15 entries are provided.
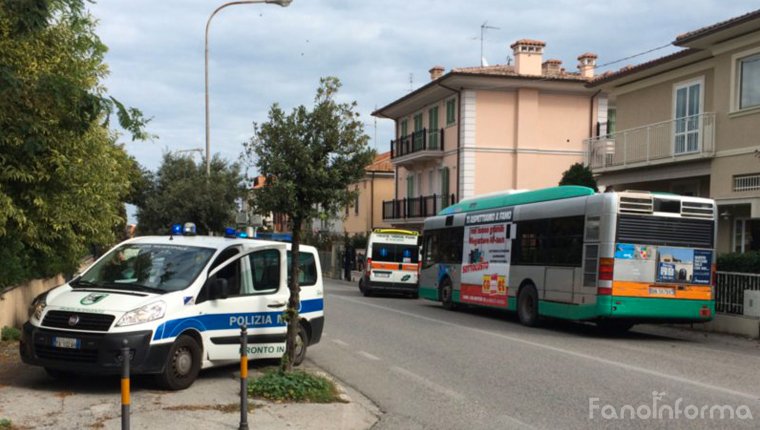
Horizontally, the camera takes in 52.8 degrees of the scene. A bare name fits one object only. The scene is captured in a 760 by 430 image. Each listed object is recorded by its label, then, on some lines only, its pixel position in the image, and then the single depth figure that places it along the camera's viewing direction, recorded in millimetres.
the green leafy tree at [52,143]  7266
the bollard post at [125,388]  5543
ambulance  29453
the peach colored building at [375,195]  56594
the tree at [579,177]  25906
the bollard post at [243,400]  6902
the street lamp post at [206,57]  27925
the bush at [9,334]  12258
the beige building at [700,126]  20516
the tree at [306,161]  9719
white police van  8195
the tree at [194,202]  32312
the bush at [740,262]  17172
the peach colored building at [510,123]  38062
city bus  15242
